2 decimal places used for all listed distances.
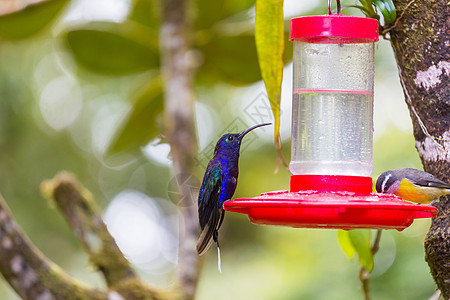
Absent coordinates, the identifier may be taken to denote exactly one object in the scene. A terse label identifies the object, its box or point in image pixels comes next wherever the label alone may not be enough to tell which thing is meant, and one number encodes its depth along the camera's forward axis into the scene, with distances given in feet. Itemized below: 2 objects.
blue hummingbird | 13.56
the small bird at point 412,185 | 11.60
